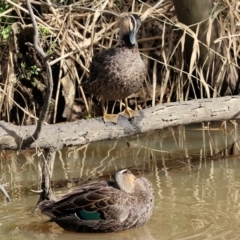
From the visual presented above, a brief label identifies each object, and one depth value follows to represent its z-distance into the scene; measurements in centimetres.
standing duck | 1138
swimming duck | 907
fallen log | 988
